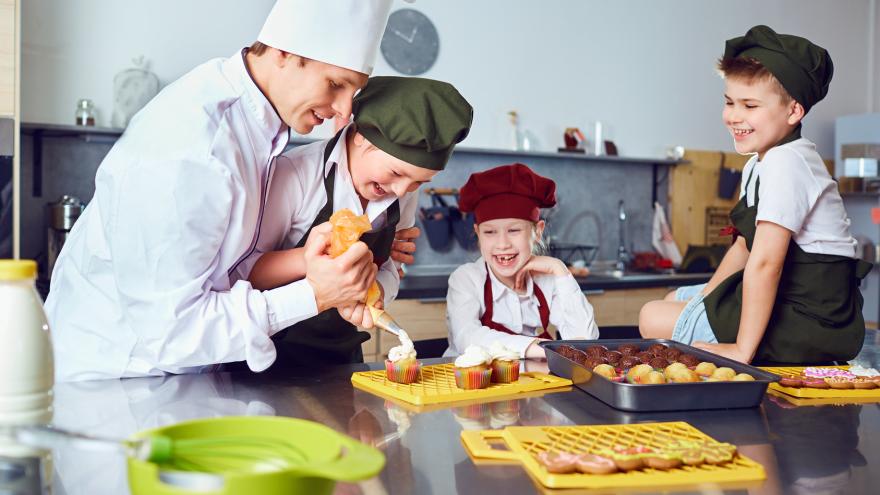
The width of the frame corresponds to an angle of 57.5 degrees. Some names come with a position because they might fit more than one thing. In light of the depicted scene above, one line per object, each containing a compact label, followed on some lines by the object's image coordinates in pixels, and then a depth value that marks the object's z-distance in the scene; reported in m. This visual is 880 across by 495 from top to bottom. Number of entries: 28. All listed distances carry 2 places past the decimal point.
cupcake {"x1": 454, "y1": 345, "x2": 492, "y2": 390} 1.36
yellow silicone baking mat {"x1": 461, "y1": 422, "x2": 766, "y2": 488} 0.85
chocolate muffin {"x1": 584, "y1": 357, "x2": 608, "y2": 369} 1.38
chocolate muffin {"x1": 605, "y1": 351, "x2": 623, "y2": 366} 1.44
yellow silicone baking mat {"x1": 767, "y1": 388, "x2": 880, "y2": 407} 1.29
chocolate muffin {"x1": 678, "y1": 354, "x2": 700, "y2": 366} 1.42
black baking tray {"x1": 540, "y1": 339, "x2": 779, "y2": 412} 1.17
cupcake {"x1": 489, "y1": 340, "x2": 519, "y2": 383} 1.42
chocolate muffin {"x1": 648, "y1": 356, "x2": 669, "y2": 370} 1.40
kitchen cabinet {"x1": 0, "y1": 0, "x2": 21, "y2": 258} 2.92
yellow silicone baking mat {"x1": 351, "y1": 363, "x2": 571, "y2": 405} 1.28
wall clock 3.96
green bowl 0.57
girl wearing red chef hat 2.33
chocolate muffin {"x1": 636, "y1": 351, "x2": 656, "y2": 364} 1.42
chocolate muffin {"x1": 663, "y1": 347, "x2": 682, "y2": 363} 1.44
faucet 4.60
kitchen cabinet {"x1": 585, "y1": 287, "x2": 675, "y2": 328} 3.80
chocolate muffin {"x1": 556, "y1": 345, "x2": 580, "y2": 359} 1.45
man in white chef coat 1.24
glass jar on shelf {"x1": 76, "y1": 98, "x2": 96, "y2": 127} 3.31
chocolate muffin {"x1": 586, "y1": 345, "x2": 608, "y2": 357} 1.49
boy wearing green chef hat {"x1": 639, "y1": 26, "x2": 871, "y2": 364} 1.69
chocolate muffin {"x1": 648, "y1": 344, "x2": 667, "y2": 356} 1.49
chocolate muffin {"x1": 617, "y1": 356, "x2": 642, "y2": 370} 1.40
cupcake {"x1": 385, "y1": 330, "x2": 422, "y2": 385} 1.39
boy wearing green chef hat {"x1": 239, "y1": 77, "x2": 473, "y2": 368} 1.46
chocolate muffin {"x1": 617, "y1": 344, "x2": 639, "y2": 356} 1.50
